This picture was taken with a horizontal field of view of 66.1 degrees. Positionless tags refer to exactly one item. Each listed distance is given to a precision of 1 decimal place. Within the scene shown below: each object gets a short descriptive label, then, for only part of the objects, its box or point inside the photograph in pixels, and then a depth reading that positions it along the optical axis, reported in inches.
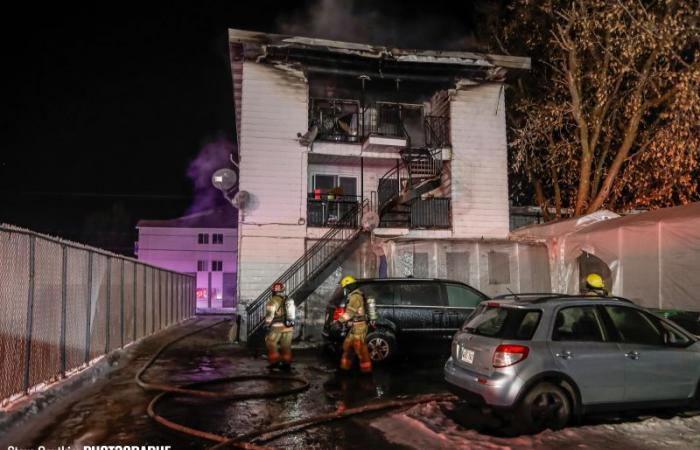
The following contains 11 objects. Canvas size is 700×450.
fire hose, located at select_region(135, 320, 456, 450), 224.7
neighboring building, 1835.6
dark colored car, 425.7
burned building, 586.6
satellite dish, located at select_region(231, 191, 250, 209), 603.8
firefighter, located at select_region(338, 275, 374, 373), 377.4
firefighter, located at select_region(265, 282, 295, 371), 401.4
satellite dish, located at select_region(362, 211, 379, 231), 610.5
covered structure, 414.6
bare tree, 527.2
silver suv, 227.3
